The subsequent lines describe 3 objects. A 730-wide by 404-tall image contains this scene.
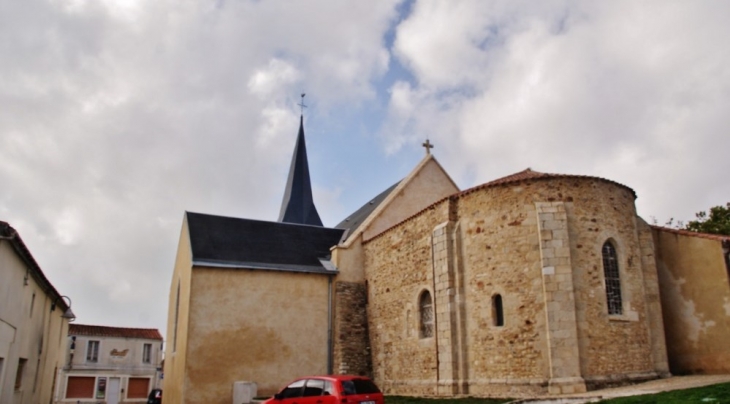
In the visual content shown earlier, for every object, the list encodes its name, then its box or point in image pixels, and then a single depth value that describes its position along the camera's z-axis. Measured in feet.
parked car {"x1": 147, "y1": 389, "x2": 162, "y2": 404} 94.12
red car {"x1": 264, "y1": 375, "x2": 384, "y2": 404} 38.83
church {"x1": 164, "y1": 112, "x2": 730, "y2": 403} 47.39
